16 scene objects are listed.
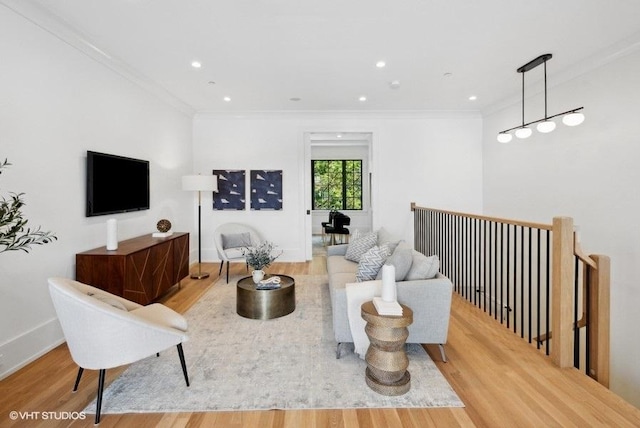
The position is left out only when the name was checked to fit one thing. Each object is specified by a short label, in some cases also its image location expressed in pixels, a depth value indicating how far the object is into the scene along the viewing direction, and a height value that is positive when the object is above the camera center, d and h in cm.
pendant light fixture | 336 +106
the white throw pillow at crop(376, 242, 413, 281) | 264 -40
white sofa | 248 -75
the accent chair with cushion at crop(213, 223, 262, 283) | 485 -44
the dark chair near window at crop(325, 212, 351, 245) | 798 -26
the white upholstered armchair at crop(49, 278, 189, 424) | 186 -72
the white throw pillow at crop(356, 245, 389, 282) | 283 -45
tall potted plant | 167 -4
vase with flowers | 346 -52
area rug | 204 -118
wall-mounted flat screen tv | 325 +33
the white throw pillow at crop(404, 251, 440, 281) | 260 -45
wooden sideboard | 301 -56
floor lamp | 495 +46
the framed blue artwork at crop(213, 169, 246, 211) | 605 +43
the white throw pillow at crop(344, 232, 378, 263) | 402 -41
